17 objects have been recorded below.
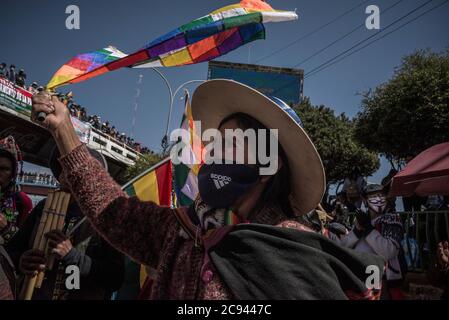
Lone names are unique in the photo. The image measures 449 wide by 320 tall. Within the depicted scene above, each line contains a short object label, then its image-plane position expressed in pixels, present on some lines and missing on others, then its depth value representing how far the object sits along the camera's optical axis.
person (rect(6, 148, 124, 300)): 2.13
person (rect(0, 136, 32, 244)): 3.17
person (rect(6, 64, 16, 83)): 19.35
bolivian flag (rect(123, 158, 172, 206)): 2.95
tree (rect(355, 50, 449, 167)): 11.34
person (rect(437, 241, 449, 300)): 2.95
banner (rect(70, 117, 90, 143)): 22.95
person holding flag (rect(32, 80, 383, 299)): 1.23
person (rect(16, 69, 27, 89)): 20.14
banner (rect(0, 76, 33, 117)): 18.99
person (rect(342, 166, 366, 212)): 9.22
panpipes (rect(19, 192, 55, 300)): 1.67
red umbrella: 4.41
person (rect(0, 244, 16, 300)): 1.65
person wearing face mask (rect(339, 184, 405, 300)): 3.69
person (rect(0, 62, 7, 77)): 18.61
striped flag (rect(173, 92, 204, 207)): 3.44
